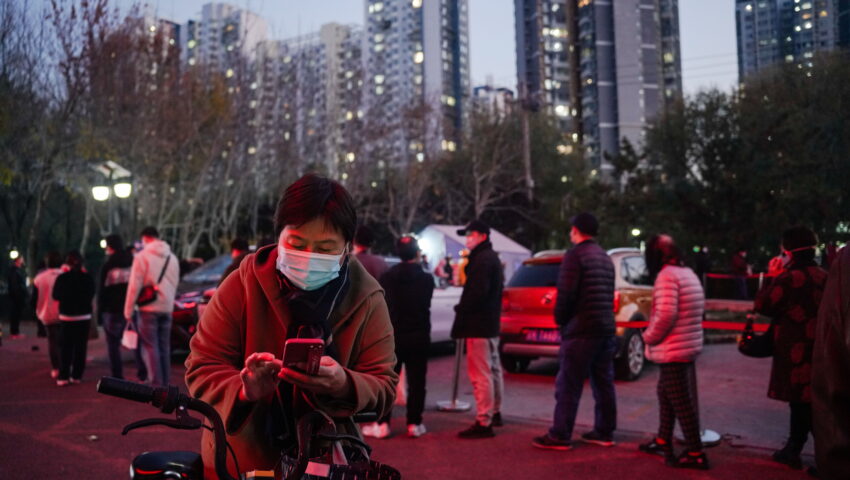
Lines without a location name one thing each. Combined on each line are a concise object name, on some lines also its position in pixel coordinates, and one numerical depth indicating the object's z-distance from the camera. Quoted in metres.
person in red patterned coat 5.63
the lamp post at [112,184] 17.56
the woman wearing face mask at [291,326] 2.11
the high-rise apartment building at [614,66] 100.19
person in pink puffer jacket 5.81
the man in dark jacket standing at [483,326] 7.14
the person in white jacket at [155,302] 9.20
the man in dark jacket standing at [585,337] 6.44
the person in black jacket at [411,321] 7.07
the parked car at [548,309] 10.09
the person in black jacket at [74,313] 9.88
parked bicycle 1.87
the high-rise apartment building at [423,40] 146.88
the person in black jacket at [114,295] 10.06
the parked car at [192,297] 11.59
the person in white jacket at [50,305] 10.67
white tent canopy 22.44
